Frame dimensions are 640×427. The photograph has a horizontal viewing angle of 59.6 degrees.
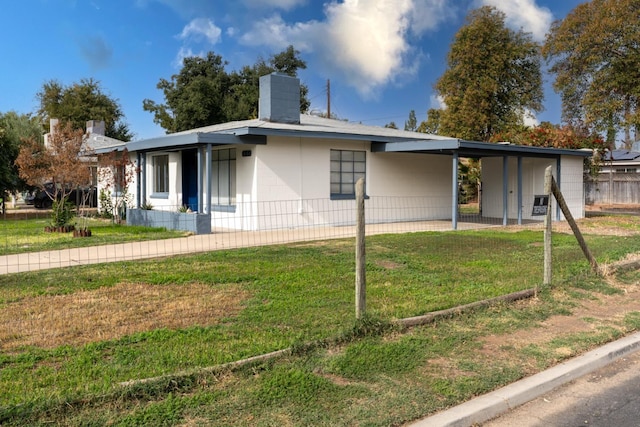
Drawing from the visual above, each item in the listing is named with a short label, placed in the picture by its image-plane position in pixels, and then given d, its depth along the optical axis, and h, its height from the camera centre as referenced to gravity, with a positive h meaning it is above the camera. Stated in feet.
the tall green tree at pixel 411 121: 230.48 +29.77
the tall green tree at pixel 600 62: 83.92 +20.83
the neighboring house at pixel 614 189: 111.14 +0.71
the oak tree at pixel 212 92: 139.85 +26.45
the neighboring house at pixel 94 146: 57.21 +5.53
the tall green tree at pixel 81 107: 144.97 +23.52
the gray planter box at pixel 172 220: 48.57 -2.48
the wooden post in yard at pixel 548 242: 24.98 -2.20
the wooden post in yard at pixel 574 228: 26.32 -1.71
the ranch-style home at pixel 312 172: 52.95 +2.27
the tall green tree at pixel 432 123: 132.16 +16.88
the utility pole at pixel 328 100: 155.53 +26.21
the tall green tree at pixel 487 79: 116.16 +24.38
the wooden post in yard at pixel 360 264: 18.01 -2.32
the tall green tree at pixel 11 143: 71.20 +6.82
